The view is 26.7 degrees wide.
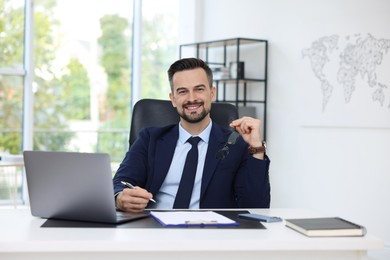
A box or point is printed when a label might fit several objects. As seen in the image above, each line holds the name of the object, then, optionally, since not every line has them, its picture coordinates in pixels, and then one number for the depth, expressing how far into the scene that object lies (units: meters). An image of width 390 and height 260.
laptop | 2.12
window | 6.05
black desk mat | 2.12
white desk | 1.92
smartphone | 2.22
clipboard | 2.14
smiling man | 2.60
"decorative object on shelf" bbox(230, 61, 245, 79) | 5.53
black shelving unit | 5.49
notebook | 2.04
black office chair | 2.94
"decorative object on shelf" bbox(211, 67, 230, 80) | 5.62
